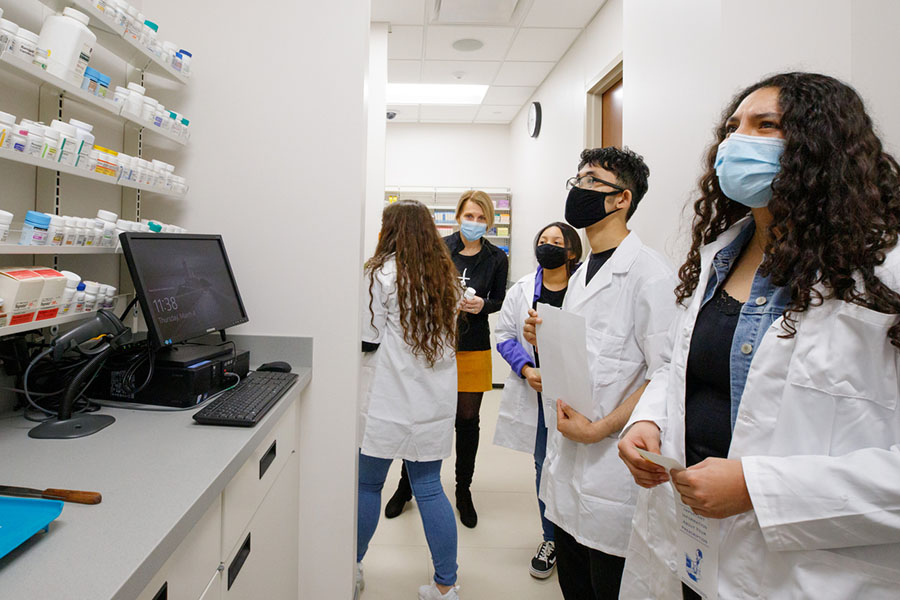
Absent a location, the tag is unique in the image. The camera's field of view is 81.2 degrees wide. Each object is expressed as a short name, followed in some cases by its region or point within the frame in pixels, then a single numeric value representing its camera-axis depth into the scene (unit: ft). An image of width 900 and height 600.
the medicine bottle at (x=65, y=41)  3.66
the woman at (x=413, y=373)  6.18
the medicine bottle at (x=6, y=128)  3.14
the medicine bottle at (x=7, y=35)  3.17
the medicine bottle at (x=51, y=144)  3.48
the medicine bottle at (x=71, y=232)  3.77
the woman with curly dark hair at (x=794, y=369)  2.45
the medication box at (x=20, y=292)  3.18
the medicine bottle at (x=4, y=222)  3.17
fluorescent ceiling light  17.25
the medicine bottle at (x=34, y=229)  3.45
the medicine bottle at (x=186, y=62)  5.34
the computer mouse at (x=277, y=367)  5.49
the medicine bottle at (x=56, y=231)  3.62
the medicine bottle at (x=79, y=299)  3.88
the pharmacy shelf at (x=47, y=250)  3.20
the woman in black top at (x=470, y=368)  8.41
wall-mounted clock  16.19
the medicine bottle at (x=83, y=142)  3.79
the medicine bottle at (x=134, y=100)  4.49
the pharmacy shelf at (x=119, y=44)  3.94
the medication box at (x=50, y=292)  3.48
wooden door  10.69
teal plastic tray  2.19
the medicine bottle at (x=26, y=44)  3.31
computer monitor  4.16
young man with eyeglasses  4.34
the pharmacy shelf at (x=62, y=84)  3.27
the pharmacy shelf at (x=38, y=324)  3.20
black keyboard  3.92
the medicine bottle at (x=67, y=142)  3.62
